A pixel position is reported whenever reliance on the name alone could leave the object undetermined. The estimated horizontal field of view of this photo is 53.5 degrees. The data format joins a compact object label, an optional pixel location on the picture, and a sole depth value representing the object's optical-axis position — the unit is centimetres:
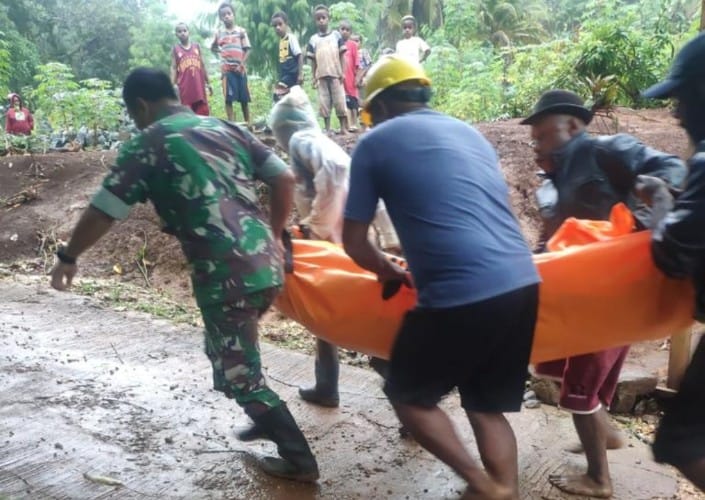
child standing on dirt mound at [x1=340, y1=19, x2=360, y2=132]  1015
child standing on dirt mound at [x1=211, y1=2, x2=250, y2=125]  954
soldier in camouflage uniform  268
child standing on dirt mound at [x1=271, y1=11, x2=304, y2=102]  940
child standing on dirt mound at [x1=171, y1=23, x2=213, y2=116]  949
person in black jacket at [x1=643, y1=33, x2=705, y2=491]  211
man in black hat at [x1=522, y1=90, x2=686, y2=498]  274
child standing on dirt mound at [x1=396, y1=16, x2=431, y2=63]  1019
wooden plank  397
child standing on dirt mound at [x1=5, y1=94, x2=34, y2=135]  1131
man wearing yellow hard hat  224
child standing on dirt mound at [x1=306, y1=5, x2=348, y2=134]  941
